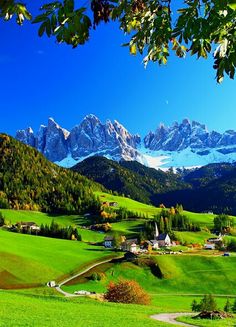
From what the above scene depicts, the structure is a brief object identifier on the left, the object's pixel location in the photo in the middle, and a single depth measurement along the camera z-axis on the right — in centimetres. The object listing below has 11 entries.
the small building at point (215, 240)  16219
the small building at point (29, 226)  17100
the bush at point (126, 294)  6475
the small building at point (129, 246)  14425
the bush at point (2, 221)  17830
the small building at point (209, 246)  14984
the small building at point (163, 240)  15565
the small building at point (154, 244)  15300
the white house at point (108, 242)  15100
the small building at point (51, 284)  9268
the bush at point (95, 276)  10138
